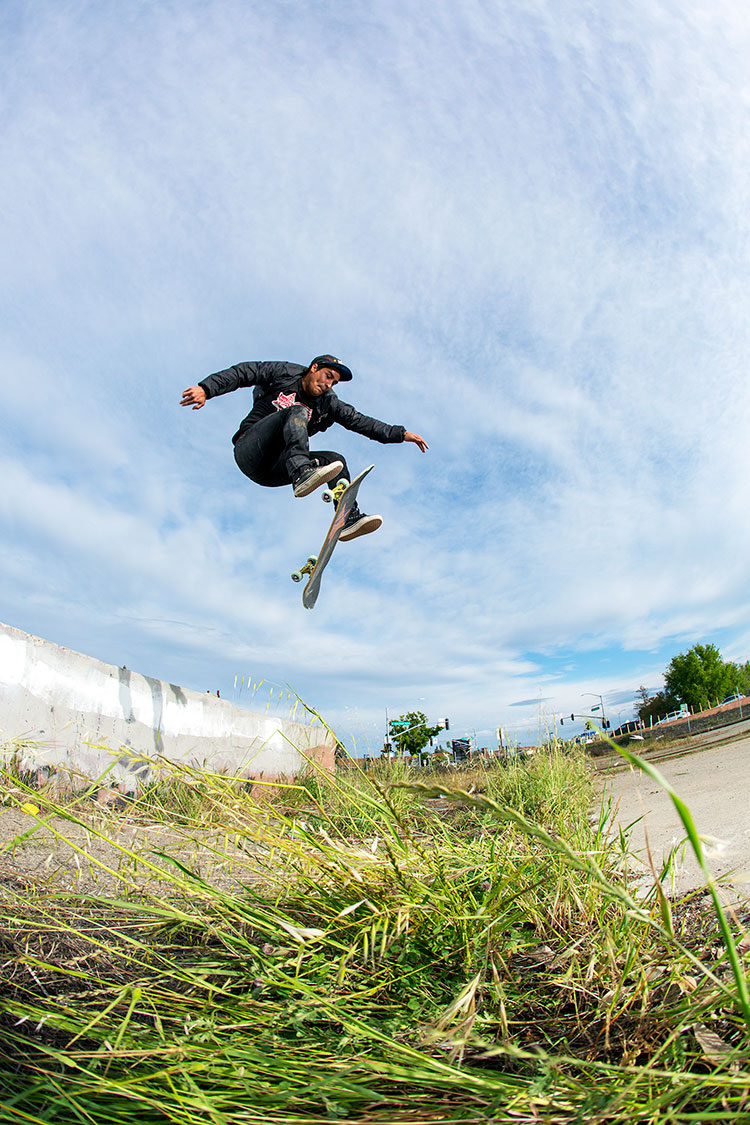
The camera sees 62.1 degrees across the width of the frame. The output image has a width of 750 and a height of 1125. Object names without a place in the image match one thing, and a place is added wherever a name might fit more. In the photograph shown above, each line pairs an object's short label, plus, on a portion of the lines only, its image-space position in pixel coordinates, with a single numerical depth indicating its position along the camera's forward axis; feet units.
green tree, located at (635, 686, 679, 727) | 192.13
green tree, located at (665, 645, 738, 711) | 181.06
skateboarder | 14.30
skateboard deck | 15.89
